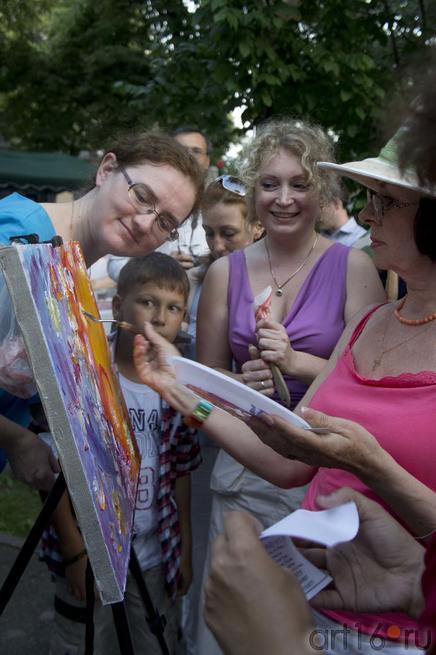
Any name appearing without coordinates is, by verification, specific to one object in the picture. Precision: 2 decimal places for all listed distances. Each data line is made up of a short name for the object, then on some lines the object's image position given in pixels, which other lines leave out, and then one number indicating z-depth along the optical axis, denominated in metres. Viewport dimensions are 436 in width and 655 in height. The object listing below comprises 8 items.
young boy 2.64
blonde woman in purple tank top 2.56
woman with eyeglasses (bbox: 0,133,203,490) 2.17
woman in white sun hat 1.64
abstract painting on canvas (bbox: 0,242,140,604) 1.28
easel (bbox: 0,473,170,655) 1.62
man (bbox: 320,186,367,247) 4.71
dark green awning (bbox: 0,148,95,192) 10.02
